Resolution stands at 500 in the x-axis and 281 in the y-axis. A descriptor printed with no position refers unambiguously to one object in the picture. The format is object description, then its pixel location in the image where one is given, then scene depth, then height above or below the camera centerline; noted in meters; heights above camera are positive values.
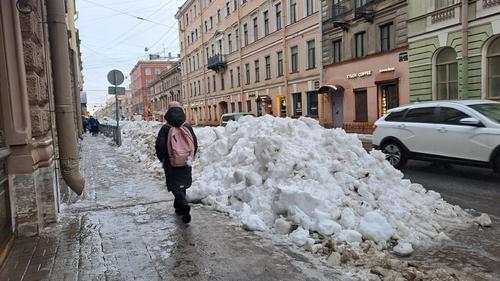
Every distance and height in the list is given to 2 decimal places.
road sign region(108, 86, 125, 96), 16.69 +1.02
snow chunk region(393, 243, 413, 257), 4.58 -1.53
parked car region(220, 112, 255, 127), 25.55 -0.31
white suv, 8.79 -0.67
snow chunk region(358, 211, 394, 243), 4.79 -1.36
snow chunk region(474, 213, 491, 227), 5.58 -1.54
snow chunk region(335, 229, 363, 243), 4.70 -1.41
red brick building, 106.44 +10.36
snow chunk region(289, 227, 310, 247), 4.78 -1.42
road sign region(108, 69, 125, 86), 16.16 +1.47
